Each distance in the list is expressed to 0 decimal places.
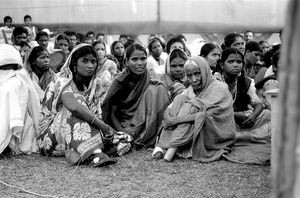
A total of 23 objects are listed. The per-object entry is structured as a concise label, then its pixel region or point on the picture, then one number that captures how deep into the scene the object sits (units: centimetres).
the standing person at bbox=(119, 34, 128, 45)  1088
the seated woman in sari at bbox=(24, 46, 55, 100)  566
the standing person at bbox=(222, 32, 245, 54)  695
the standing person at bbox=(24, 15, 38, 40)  1089
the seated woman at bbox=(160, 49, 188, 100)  541
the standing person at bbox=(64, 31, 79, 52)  944
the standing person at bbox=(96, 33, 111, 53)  1022
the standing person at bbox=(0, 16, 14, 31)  1062
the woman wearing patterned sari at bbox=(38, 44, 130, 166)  402
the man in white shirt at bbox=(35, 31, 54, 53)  890
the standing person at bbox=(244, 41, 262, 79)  692
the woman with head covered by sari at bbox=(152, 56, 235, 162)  419
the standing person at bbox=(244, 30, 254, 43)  960
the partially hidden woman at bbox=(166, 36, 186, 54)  729
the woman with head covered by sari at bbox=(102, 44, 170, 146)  486
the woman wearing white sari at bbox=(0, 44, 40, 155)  436
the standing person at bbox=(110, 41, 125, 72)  842
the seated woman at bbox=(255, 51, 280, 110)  495
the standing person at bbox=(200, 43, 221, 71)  580
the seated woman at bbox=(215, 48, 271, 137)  477
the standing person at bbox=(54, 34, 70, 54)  838
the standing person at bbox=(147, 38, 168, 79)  798
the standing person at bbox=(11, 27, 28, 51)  865
